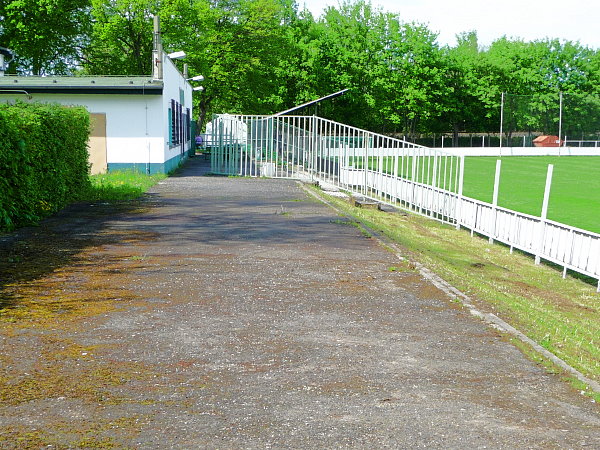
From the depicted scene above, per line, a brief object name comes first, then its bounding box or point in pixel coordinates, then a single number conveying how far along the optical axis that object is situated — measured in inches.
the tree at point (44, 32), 1915.6
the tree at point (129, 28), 1904.5
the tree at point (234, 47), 2140.7
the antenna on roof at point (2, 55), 1508.5
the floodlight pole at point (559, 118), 2674.7
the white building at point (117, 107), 1021.2
